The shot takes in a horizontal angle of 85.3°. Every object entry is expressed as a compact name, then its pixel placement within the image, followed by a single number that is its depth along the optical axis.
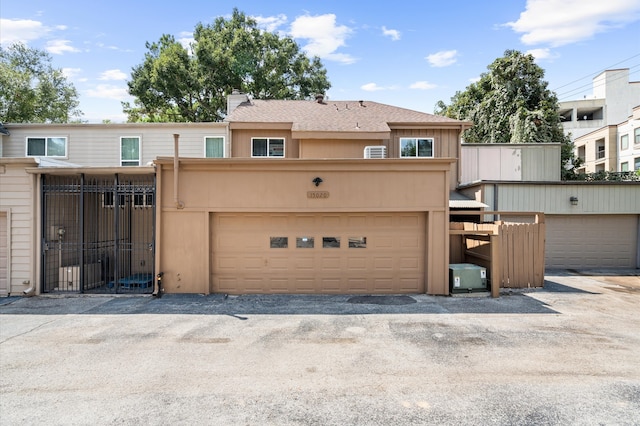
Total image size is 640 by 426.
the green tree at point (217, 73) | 27.86
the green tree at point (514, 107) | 22.64
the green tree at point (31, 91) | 26.55
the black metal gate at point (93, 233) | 9.91
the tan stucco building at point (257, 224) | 9.75
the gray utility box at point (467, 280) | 9.88
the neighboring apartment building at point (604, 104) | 39.06
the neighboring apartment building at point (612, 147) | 33.41
